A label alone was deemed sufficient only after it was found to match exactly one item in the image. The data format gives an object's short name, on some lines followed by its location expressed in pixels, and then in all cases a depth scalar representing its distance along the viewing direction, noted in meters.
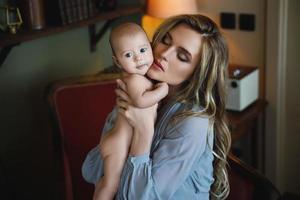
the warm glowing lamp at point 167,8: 2.45
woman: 1.21
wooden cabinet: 2.35
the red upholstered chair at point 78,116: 2.14
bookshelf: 1.99
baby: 1.21
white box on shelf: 2.35
